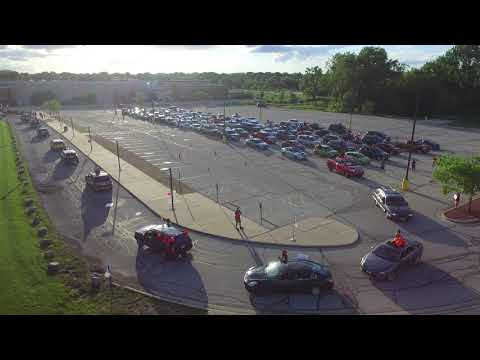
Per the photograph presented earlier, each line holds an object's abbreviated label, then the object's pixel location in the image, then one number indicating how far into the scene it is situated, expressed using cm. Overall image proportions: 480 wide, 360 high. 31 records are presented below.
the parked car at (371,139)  4330
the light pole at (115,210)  2109
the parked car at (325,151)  3738
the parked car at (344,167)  2959
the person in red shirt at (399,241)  1574
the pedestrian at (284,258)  1498
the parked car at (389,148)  3862
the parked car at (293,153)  3631
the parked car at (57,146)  4072
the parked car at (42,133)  5022
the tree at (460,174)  2092
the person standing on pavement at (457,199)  2258
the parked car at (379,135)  4543
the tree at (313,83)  11100
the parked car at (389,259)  1495
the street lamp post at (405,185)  2639
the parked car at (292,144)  4167
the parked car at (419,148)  3981
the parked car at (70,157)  3481
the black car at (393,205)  2080
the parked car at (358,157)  3409
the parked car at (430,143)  4103
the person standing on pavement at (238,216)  1955
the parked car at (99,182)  2611
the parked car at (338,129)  5318
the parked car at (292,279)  1402
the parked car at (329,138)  4409
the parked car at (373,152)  3594
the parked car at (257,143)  4188
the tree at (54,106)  6900
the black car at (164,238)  1659
